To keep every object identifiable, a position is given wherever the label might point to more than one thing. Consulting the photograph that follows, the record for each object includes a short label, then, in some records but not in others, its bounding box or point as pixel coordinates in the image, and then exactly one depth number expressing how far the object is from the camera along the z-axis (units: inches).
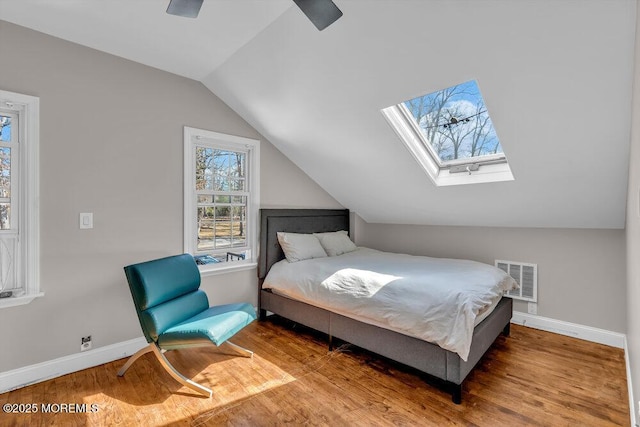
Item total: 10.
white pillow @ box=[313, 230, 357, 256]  150.4
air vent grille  126.4
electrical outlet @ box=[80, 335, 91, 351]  94.6
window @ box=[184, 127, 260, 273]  118.5
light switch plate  93.8
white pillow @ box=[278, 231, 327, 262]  136.1
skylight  101.2
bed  81.5
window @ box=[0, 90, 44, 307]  85.0
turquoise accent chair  82.3
